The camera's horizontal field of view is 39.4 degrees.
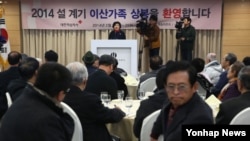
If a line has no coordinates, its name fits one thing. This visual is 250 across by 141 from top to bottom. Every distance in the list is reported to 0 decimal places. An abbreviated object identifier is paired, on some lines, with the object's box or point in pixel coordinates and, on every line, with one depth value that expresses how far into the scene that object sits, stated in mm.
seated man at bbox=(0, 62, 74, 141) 1741
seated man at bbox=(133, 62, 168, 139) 2740
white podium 7281
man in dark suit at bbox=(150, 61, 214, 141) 1895
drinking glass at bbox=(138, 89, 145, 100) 4133
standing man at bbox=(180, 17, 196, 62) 8281
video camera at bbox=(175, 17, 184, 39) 8383
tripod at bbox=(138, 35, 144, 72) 9156
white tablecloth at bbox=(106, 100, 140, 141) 3254
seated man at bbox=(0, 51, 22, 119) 4199
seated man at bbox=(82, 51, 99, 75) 4625
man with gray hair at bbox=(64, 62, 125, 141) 2740
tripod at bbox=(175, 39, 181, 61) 8783
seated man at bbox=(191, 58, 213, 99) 4574
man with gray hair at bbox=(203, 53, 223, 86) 5535
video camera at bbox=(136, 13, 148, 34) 8492
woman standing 8281
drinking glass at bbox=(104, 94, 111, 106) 3746
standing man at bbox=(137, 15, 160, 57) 8562
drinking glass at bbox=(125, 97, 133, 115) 3638
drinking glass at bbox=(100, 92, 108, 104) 3748
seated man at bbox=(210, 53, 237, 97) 4793
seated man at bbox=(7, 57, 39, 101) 3465
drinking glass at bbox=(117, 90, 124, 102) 4105
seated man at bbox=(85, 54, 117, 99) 3910
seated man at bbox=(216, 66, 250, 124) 2639
